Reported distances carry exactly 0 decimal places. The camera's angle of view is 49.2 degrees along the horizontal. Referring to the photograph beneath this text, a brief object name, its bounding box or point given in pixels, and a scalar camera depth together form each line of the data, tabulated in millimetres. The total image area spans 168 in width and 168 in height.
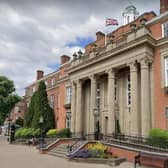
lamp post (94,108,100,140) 18968
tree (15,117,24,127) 37394
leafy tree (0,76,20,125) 33840
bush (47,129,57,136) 21945
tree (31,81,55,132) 26037
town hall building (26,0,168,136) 15605
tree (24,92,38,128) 28149
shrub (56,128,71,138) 20450
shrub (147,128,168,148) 12499
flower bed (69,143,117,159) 12923
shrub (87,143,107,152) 13746
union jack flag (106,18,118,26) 20359
